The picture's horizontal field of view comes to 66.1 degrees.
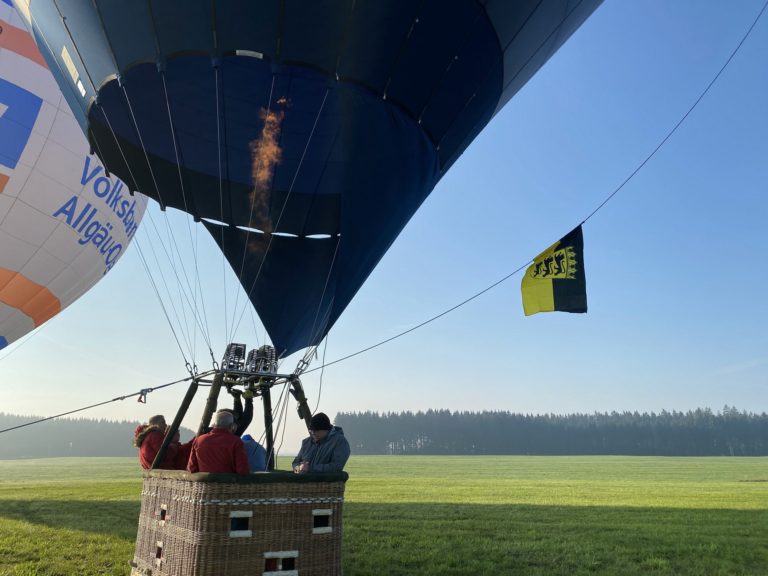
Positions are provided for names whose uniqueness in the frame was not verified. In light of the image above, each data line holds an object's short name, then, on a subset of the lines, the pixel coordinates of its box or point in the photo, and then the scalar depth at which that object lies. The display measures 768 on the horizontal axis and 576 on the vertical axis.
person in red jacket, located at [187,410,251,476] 4.18
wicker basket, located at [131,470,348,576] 3.87
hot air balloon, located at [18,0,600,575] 4.20
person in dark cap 4.86
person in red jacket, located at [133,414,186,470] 5.34
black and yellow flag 7.48
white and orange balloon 10.65
